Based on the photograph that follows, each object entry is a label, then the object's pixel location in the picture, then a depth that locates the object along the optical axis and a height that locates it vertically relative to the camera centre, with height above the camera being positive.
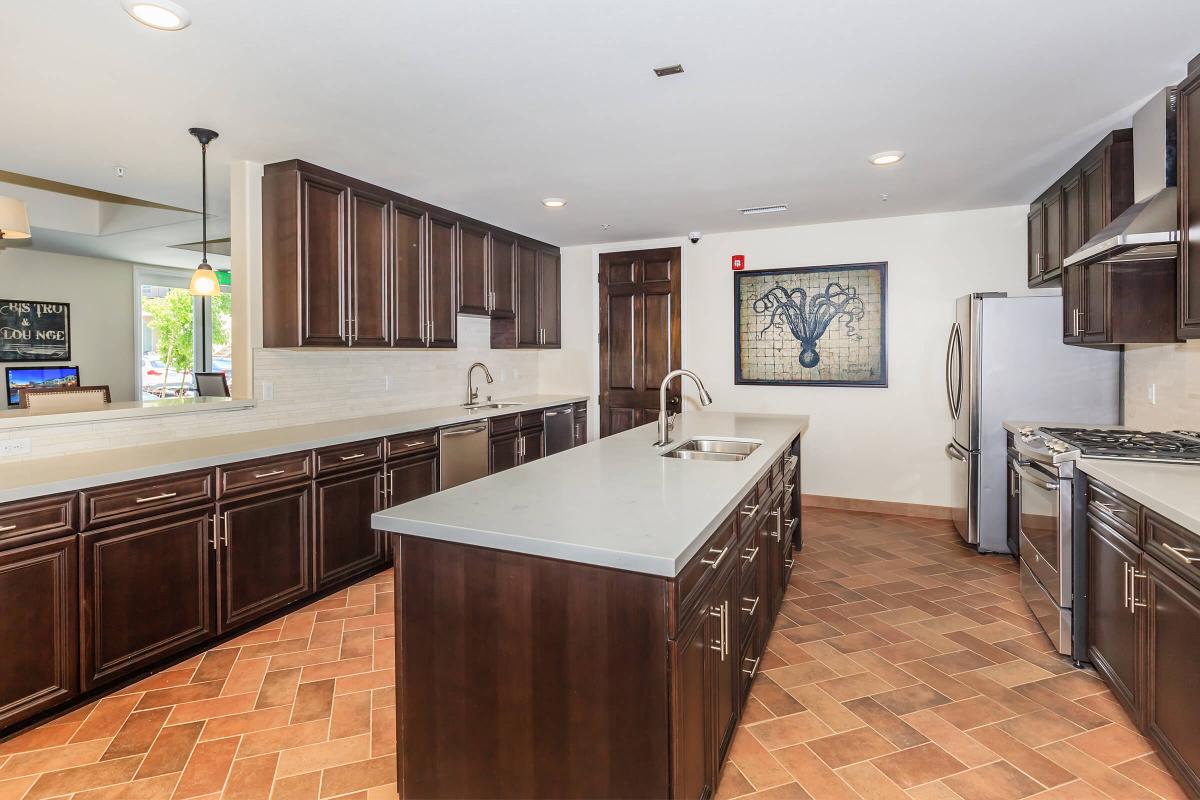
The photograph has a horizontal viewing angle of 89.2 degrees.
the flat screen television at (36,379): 6.67 +0.13
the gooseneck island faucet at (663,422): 2.82 -0.18
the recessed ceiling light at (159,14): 1.89 +1.20
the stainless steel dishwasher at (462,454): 4.10 -0.48
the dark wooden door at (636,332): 5.70 +0.50
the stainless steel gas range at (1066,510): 2.51 -0.57
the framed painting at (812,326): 4.97 +0.48
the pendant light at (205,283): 4.17 +0.73
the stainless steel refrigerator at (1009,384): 3.69 -0.03
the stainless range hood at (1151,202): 2.38 +0.73
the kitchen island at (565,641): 1.38 -0.63
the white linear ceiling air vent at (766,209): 4.55 +1.31
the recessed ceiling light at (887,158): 3.35 +1.26
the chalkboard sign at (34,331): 6.67 +0.67
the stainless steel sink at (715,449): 2.86 -0.32
